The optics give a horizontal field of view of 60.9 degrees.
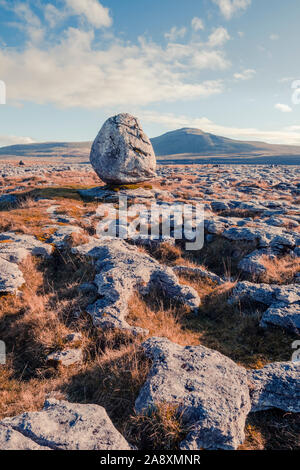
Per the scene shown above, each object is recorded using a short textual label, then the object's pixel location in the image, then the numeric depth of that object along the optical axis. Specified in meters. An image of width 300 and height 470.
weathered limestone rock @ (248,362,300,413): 3.80
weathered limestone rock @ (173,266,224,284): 8.39
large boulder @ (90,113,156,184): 20.22
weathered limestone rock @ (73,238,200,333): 5.84
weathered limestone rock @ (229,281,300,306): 6.64
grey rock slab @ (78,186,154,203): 19.64
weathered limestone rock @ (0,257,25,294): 6.72
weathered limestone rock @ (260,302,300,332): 5.77
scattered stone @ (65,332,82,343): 5.22
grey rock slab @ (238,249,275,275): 9.01
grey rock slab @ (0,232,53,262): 8.66
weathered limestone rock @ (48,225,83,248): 9.98
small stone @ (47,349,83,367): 4.68
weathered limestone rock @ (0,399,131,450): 2.93
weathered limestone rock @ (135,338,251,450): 3.20
